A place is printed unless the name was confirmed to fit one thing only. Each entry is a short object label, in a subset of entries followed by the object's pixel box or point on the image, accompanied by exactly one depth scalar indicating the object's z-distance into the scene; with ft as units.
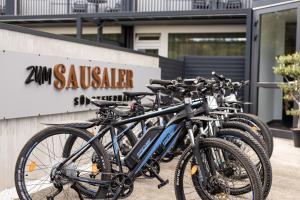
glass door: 34.58
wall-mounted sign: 15.16
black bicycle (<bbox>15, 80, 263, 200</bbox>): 11.75
